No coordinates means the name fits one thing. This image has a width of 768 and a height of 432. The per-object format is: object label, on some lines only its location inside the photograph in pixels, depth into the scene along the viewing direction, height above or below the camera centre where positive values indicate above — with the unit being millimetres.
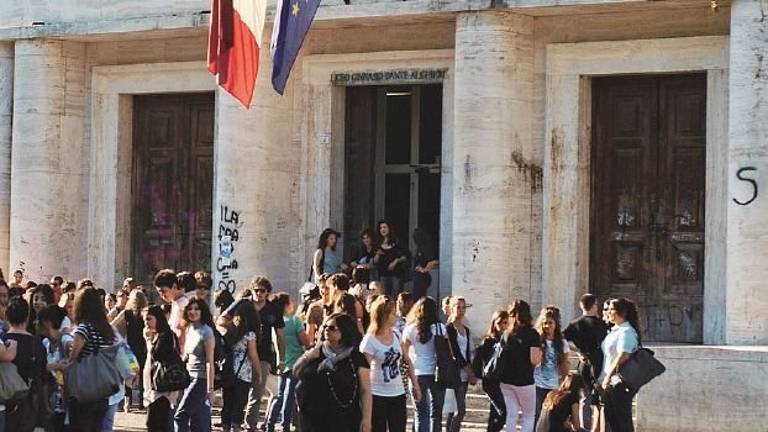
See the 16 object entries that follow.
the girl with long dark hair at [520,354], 16453 -1260
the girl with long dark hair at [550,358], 16844 -1329
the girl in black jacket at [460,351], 17391 -1322
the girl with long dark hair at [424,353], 16625 -1307
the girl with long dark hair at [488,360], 16844 -1415
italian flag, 19797 +1854
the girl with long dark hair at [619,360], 16469 -1299
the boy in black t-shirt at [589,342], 17219 -1196
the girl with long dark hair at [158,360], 15523 -1311
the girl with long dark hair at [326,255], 22594 -541
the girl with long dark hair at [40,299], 16703 -883
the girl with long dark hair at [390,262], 22672 -610
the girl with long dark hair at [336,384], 13602 -1306
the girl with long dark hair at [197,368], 16047 -1425
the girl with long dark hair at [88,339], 14391 -1055
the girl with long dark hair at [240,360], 17797 -1496
